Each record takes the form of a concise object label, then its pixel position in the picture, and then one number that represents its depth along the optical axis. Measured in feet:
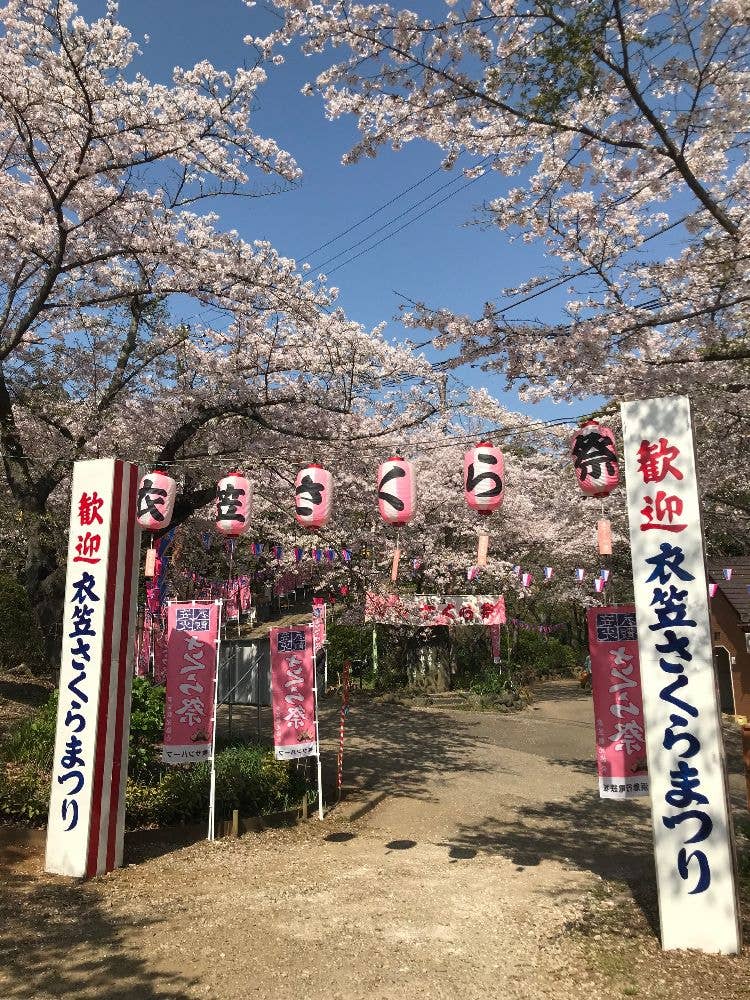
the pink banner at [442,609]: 74.28
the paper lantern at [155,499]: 34.71
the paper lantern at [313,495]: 34.30
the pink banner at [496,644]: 79.97
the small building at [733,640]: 63.26
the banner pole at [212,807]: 27.99
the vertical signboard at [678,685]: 18.33
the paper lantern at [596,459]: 28.94
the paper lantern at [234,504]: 35.09
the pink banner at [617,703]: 23.31
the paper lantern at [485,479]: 31.37
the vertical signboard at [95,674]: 24.23
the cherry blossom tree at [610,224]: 23.07
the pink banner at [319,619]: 69.10
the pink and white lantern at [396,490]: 32.94
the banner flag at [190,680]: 30.14
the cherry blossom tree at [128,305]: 28.63
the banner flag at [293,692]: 32.60
